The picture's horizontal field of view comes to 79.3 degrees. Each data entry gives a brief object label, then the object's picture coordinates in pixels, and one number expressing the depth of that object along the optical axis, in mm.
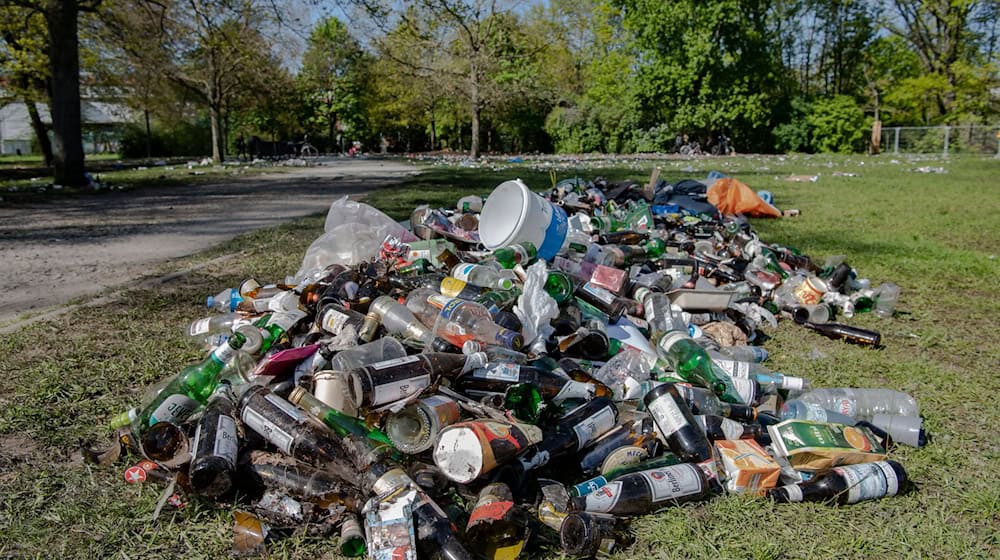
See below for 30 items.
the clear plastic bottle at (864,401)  2770
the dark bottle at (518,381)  2266
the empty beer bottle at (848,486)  2078
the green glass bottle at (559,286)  3215
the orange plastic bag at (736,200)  7957
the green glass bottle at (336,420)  2090
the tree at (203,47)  14086
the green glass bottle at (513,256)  3508
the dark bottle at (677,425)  2174
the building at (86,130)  42312
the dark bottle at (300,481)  1915
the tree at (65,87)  12000
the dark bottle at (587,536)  1765
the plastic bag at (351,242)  4105
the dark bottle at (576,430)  2162
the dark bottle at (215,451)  1900
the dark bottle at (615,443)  2225
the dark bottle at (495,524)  1747
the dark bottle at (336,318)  2682
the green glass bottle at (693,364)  2654
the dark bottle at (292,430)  2002
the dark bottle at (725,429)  2322
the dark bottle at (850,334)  3703
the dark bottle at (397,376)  2045
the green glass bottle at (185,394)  2303
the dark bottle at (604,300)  3352
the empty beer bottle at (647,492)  1956
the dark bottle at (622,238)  4824
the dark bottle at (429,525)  1685
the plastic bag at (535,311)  2787
